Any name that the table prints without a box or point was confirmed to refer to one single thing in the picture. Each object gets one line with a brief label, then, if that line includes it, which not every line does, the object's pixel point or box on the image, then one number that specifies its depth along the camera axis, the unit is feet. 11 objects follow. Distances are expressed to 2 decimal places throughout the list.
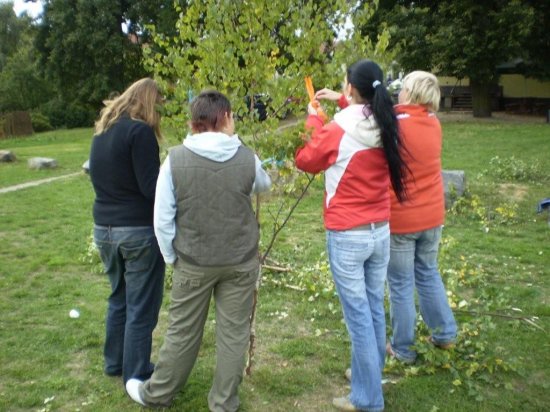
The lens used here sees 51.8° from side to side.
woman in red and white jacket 9.60
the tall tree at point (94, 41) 93.91
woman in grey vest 9.32
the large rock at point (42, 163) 46.42
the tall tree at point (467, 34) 62.23
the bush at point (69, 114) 110.83
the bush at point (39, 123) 105.19
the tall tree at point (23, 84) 113.29
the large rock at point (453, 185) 27.78
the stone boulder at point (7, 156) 51.60
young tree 10.54
